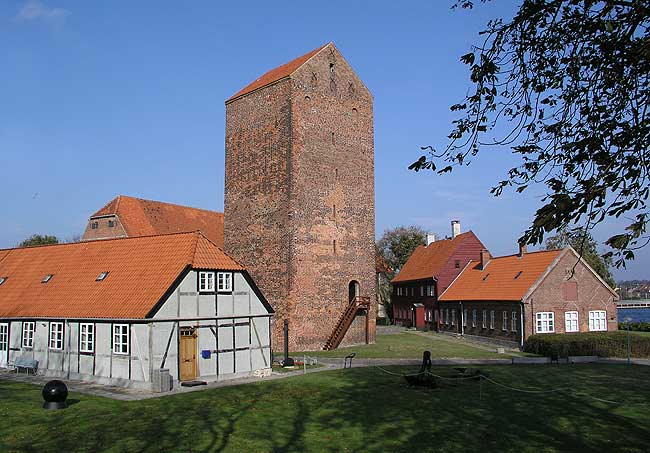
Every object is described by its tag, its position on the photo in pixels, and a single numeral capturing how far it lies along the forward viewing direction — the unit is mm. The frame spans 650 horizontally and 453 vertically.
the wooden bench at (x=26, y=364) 24812
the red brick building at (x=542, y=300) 36406
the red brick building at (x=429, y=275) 50281
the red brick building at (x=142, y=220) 46344
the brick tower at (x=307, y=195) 33594
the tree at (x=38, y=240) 70788
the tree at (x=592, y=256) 62294
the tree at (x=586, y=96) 7301
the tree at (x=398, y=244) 75812
